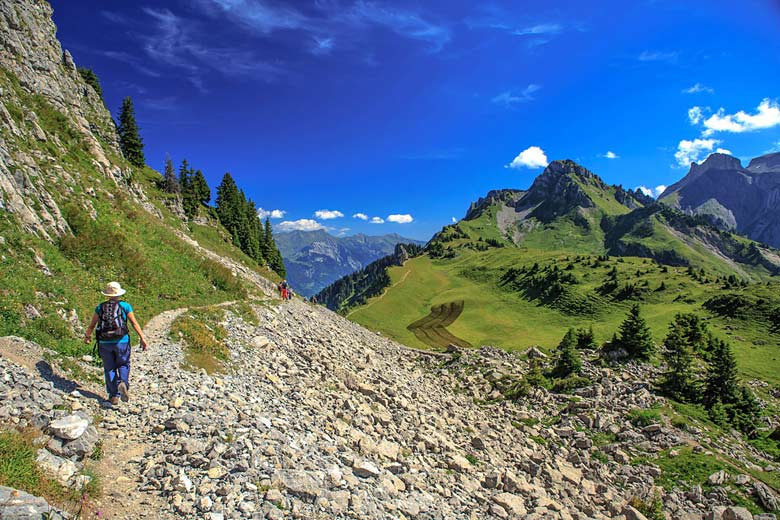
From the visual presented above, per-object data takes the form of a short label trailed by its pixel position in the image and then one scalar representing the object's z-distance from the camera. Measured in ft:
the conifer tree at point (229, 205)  300.44
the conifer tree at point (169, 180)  254.06
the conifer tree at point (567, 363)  107.65
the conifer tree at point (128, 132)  267.39
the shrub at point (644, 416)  80.18
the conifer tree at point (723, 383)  87.86
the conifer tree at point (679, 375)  92.17
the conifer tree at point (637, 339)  113.39
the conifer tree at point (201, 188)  310.68
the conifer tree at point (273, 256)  341.00
